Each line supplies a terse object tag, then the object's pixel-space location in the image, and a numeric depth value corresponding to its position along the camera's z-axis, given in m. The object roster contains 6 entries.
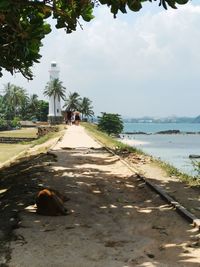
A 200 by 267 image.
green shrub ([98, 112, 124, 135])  93.38
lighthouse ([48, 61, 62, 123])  79.00
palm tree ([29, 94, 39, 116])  111.56
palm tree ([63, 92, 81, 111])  98.06
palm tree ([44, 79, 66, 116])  87.44
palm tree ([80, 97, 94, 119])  102.25
